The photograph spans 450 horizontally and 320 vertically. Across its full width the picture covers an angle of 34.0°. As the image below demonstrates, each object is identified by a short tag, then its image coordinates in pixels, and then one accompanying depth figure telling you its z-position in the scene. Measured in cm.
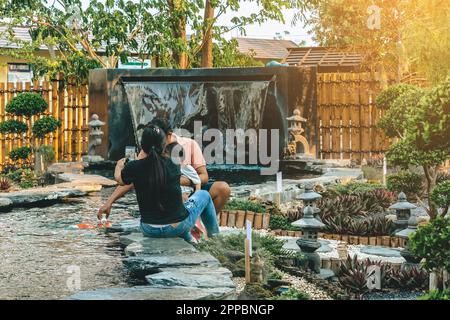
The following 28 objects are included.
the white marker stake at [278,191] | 934
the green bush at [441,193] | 661
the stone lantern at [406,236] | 677
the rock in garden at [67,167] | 1438
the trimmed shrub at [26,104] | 1717
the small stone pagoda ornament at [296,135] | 1488
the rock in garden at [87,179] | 1187
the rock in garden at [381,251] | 773
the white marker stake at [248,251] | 511
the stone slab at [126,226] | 721
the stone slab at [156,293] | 445
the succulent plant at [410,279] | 651
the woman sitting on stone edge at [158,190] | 594
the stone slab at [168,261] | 539
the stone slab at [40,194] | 1011
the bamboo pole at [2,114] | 1905
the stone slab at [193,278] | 483
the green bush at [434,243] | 495
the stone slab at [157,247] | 578
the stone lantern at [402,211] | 746
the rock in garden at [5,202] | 981
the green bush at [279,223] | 909
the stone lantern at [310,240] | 674
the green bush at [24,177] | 1452
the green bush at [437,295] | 439
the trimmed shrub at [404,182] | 998
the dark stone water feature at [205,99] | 1530
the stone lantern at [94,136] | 1527
